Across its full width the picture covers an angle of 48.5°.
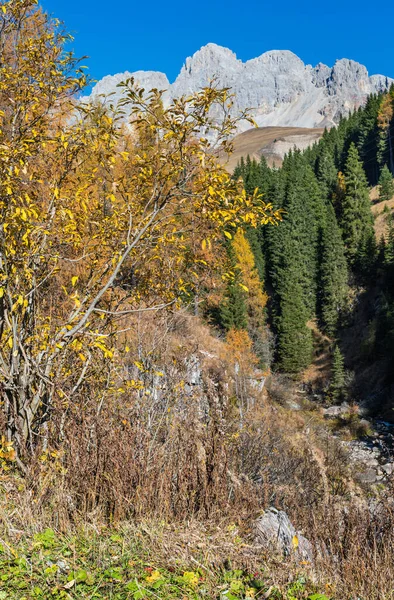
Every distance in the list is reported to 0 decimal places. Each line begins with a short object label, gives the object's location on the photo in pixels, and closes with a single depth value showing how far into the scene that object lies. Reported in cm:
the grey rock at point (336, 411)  3006
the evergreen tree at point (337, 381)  3231
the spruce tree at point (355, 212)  4388
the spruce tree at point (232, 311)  3309
